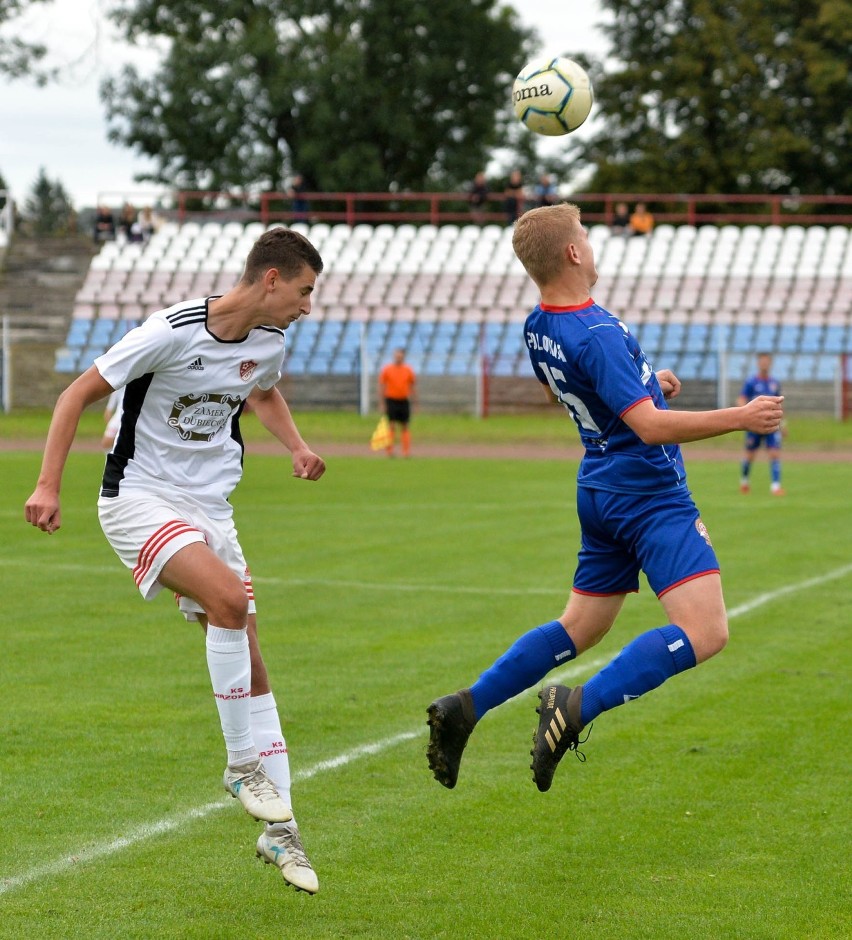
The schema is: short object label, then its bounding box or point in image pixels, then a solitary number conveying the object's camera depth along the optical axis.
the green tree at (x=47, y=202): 87.69
